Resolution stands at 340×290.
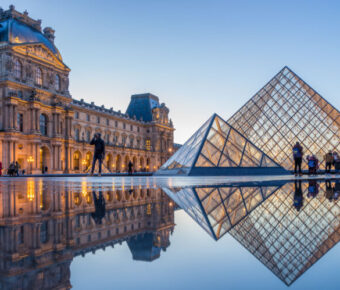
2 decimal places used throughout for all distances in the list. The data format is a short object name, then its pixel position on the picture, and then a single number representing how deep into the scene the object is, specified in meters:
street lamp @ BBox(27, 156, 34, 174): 37.84
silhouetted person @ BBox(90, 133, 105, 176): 13.07
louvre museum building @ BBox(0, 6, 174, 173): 37.25
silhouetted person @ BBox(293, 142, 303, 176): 14.39
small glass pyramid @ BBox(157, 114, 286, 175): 17.44
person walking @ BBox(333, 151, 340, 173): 19.35
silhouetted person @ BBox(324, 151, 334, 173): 18.22
